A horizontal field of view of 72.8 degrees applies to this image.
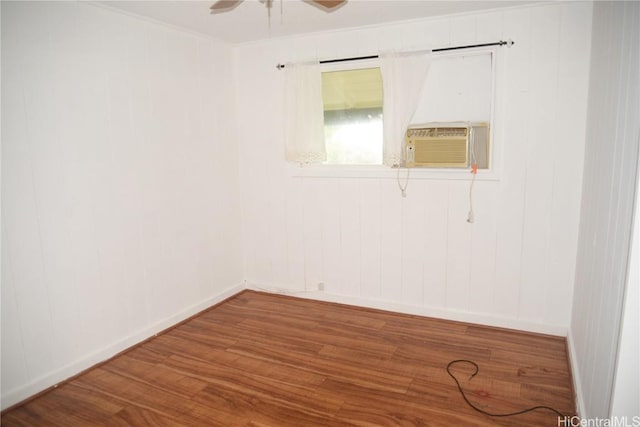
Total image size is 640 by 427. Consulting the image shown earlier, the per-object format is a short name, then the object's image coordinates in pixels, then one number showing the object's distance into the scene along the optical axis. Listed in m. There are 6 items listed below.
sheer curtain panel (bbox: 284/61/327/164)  3.85
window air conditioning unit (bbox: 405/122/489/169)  3.42
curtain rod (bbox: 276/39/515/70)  3.21
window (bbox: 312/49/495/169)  3.39
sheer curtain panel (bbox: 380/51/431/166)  3.48
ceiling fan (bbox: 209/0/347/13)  2.29
